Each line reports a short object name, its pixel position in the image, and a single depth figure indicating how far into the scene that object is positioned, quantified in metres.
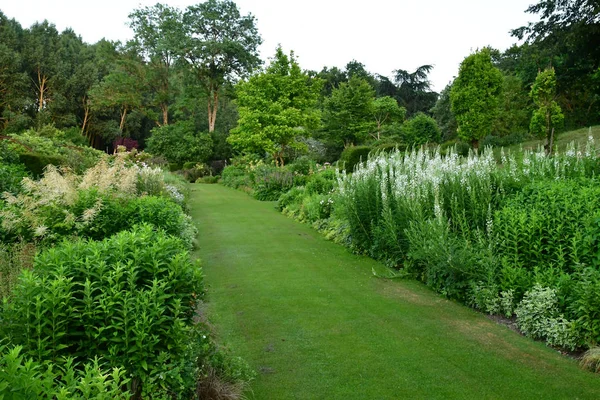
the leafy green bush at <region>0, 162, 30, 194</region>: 7.89
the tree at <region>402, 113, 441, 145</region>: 29.42
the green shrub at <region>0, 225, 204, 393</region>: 2.59
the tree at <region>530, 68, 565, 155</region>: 14.70
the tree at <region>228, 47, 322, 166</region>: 23.25
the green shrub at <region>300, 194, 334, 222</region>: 11.82
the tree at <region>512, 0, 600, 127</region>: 23.44
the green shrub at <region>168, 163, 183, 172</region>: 32.91
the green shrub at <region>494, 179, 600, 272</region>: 4.70
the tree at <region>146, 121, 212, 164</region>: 34.70
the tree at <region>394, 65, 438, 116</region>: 45.16
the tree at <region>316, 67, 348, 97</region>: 46.38
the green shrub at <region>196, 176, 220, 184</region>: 29.73
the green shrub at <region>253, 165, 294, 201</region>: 18.50
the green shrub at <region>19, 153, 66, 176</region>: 9.96
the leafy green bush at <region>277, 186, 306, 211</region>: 14.99
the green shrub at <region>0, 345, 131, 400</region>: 1.72
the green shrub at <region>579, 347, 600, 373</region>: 3.94
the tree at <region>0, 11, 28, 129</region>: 32.12
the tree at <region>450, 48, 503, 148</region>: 23.16
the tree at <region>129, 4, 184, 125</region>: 38.81
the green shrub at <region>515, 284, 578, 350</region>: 4.34
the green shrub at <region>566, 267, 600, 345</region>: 4.09
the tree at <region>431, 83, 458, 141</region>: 36.70
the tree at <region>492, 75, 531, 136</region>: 29.98
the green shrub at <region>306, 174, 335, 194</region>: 14.19
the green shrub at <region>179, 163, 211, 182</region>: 31.03
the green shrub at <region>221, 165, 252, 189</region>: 22.97
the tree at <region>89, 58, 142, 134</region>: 36.75
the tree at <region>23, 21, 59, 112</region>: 35.97
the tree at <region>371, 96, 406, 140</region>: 36.12
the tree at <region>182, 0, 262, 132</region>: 37.59
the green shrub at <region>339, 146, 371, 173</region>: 19.28
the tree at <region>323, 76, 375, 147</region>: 33.38
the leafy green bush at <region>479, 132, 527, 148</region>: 25.52
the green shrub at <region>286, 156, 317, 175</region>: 19.73
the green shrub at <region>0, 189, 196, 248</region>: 5.49
